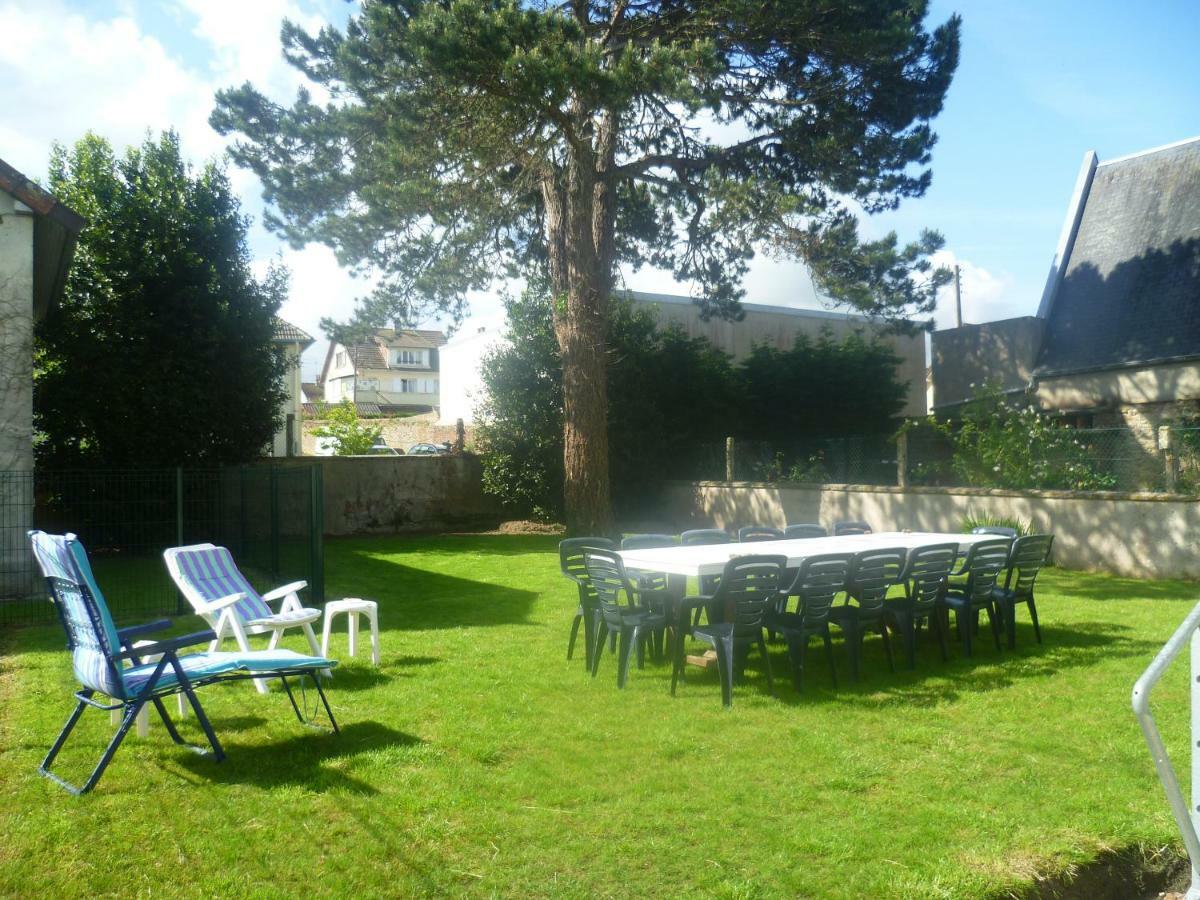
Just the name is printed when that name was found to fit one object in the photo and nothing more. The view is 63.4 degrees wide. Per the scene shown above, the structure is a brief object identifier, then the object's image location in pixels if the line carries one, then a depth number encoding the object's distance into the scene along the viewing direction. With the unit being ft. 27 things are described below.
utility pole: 127.71
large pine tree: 42.09
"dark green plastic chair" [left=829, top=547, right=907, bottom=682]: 23.63
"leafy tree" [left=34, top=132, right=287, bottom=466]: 51.26
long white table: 22.91
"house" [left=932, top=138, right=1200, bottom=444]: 61.41
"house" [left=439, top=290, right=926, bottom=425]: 79.87
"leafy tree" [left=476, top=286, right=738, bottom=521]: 66.49
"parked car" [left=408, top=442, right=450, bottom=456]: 109.68
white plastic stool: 25.16
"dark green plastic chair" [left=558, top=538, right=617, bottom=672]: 24.63
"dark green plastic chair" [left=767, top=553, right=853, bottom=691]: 22.30
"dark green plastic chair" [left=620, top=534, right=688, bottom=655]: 24.00
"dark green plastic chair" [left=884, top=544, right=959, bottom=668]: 24.82
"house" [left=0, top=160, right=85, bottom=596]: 36.06
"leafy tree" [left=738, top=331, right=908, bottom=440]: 76.28
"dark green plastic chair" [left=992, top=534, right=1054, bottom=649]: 27.04
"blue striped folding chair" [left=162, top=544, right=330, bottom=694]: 21.50
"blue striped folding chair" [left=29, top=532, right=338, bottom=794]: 15.76
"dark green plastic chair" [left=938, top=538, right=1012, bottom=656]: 26.35
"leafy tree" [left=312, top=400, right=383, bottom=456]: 103.81
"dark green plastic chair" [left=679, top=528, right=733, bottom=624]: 31.24
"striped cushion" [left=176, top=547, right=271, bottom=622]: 23.86
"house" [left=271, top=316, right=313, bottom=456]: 86.04
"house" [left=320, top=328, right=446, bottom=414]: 216.13
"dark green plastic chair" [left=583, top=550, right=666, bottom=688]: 22.84
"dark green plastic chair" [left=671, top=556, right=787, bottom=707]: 21.26
